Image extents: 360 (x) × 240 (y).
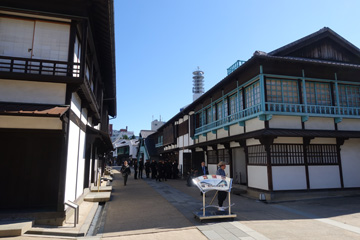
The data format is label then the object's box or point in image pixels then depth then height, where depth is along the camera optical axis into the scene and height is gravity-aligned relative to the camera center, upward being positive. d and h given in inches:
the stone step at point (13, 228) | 225.3 -66.0
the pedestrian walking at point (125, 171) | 690.8 -40.9
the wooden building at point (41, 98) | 270.4 +66.6
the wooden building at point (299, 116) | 449.4 +75.0
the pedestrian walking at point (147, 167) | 963.3 -44.5
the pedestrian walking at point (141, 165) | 958.2 -34.0
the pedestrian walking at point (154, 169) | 911.3 -47.0
